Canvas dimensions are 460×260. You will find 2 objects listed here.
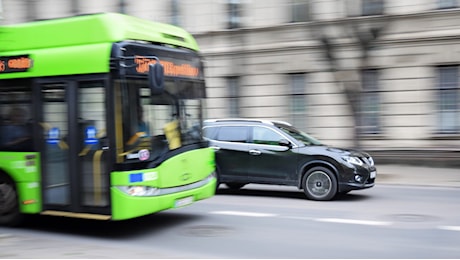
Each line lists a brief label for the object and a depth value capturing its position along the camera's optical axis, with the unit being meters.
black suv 10.43
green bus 6.95
